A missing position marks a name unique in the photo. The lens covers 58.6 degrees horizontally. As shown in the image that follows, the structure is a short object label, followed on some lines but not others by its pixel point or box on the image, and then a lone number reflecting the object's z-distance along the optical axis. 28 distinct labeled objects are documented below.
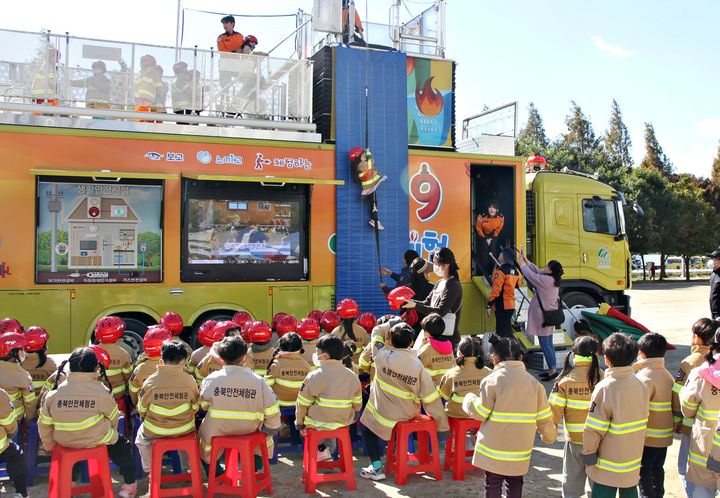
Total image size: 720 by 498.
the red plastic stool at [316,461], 4.98
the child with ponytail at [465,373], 5.17
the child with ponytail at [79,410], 4.32
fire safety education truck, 7.61
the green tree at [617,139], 54.12
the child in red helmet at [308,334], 6.22
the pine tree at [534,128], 49.47
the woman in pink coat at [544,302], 9.00
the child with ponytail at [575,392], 4.42
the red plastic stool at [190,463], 4.51
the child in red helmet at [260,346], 5.82
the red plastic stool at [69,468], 4.29
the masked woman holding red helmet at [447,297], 6.84
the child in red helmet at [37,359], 5.39
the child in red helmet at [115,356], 5.54
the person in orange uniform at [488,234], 10.14
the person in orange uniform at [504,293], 9.20
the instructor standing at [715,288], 8.37
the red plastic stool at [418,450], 5.17
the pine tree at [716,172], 43.12
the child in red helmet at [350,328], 6.85
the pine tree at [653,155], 48.16
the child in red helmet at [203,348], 5.98
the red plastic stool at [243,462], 4.50
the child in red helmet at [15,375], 4.77
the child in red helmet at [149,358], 5.10
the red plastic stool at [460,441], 5.32
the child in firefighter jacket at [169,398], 4.55
